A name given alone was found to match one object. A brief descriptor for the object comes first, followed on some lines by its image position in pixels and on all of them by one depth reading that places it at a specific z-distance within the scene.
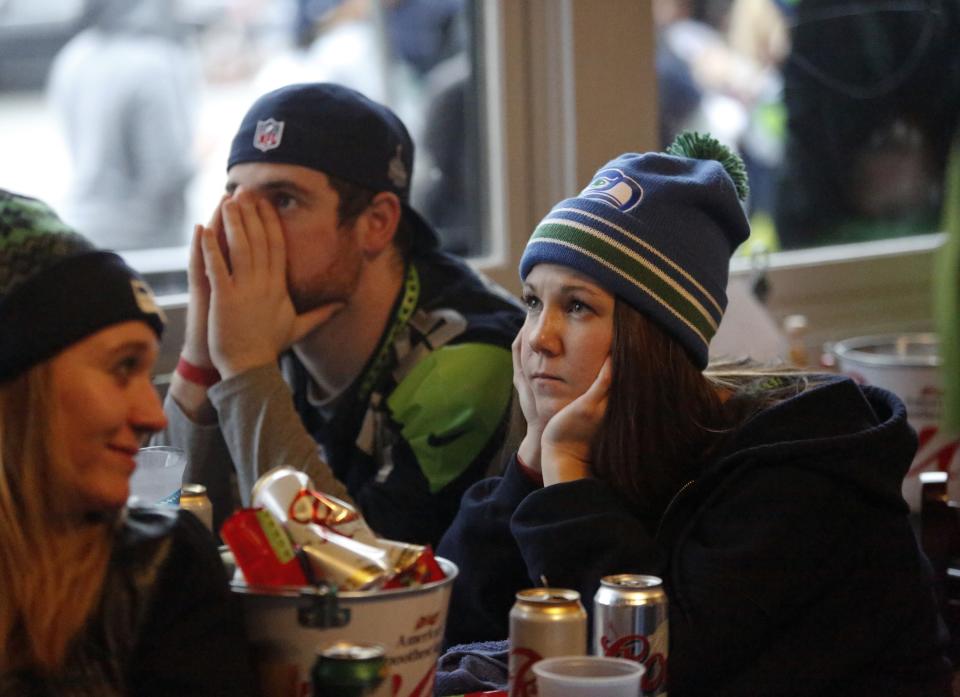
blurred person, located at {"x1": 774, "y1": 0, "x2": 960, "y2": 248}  10.38
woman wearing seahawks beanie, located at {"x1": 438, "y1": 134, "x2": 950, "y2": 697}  6.35
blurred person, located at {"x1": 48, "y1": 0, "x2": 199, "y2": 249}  7.34
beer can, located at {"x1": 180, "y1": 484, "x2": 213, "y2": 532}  6.36
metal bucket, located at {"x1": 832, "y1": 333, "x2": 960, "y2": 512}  8.09
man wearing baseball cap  6.95
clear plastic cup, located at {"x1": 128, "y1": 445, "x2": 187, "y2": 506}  6.49
